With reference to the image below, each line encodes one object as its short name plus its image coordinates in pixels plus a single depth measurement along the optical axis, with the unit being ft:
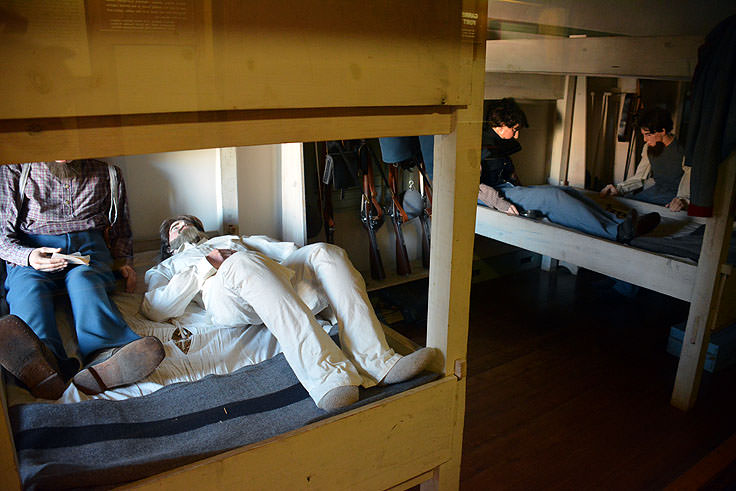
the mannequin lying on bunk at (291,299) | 4.69
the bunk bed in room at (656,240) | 7.34
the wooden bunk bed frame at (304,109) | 2.44
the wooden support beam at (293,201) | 6.92
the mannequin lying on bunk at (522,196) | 8.93
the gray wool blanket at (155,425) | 3.42
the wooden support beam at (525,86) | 8.45
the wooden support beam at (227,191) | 6.82
